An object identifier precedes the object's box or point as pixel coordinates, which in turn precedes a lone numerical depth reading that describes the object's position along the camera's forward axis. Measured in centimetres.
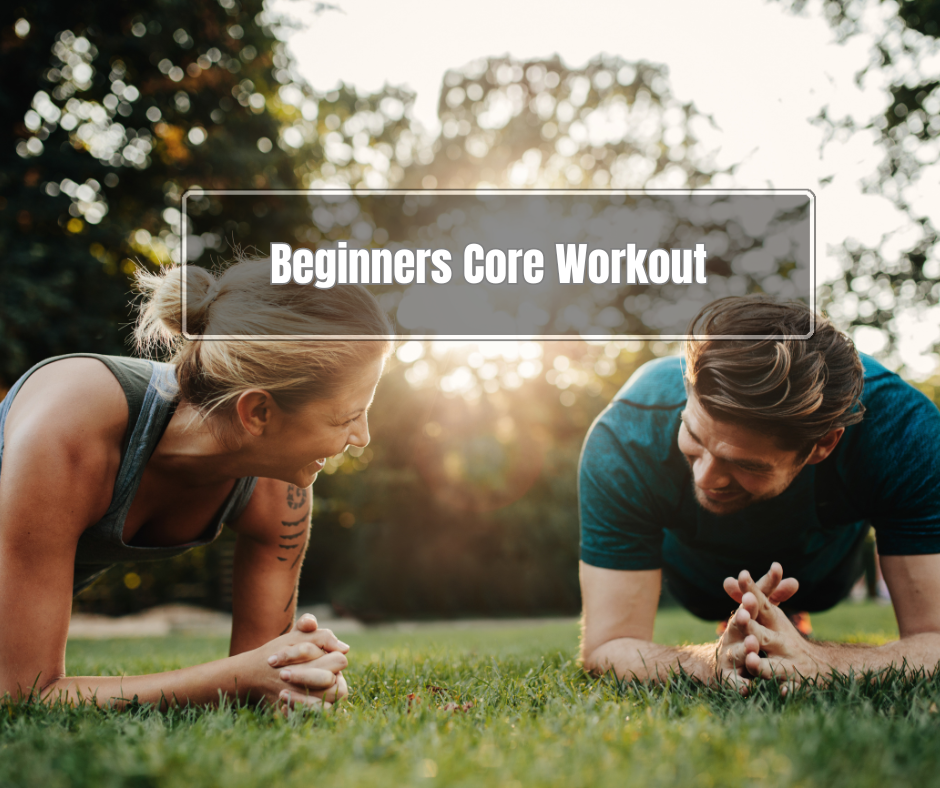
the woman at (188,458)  189
